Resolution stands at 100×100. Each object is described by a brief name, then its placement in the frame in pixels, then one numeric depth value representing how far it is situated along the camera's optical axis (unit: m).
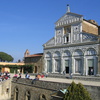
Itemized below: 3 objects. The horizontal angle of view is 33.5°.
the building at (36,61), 37.53
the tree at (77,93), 12.69
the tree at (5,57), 77.32
